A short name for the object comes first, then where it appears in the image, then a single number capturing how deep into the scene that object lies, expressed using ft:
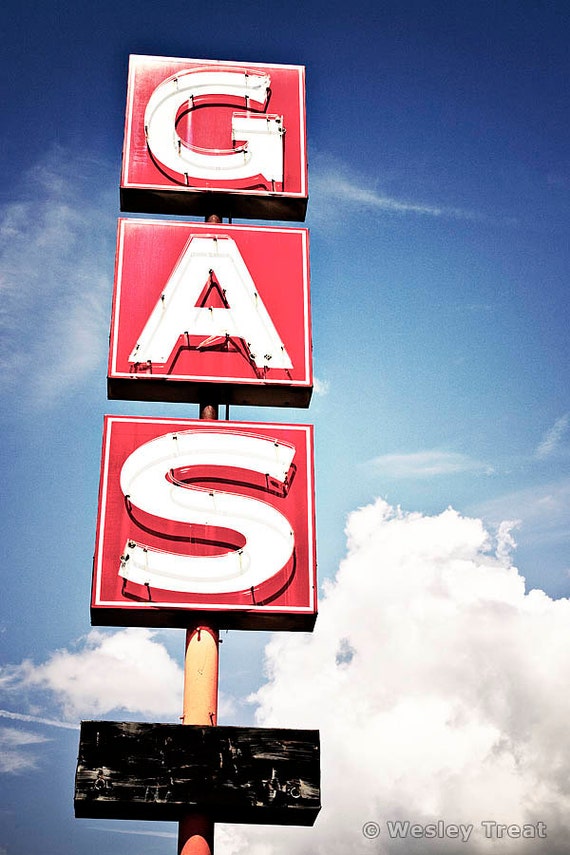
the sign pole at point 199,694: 41.24
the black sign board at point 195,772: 39.70
